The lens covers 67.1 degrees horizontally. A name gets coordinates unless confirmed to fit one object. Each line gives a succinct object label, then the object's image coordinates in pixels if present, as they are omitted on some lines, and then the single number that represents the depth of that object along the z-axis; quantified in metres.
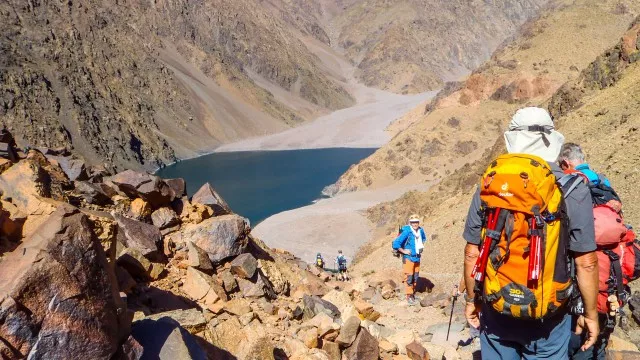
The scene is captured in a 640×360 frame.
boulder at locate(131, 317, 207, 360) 4.09
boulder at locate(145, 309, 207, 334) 4.98
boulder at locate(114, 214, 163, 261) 7.54
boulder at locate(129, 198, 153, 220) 8.86
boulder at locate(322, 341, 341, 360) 5.79
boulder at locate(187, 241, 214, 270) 7.91
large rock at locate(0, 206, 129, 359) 3.31
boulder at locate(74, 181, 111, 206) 8.61
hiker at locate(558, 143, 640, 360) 3.58
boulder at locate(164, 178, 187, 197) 10.30
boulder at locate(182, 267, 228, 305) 6.93
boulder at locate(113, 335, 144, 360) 3.73
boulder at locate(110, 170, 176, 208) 9.20
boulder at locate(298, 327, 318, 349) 5.90
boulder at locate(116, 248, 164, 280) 6.66
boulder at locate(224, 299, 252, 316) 6.58
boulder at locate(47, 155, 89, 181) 9.34
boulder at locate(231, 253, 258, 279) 8.30
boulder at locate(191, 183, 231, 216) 10.63
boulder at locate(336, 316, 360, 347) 5.91
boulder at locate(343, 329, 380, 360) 5.79
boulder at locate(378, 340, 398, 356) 6.32
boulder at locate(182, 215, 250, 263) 8.57
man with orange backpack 2.96
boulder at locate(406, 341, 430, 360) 6.16
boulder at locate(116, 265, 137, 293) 5.90
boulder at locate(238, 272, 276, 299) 7.98
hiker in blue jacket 9.72
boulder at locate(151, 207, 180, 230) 9.12
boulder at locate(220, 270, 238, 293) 7.86
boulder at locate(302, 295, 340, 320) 7.61
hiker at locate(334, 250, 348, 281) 16.93
